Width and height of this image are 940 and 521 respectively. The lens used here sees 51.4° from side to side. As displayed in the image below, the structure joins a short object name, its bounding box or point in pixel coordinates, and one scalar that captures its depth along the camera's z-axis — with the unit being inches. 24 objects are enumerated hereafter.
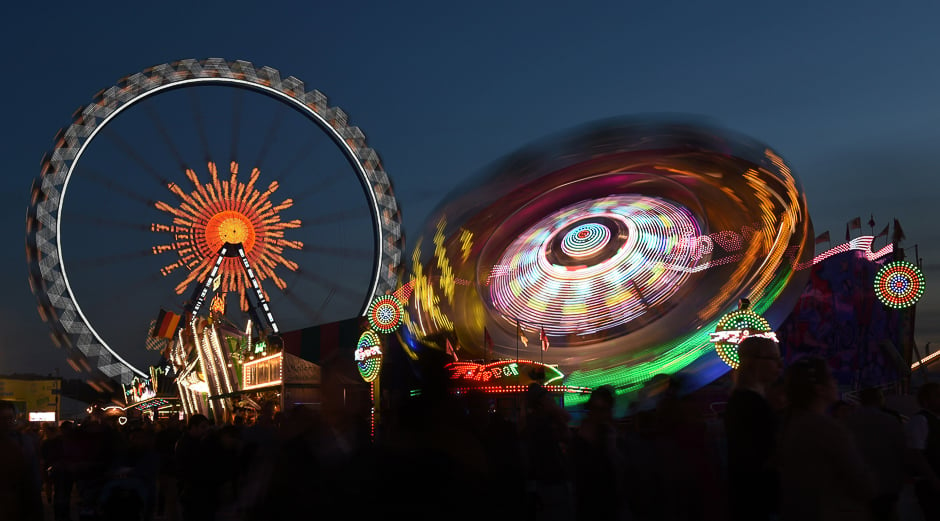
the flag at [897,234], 1288.1
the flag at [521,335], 1071.0
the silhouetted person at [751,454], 169.2
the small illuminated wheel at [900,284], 962.1
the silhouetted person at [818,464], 146.3
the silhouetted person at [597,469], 229.5
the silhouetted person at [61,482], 457.6
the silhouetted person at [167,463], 449.7
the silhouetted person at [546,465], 282.0
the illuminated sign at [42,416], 2484.0
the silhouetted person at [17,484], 199.8
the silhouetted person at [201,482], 343.3
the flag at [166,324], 1998.0
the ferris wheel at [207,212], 1202.6
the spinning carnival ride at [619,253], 848.3
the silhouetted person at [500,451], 142.6
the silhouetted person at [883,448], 241.9
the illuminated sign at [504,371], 932.6
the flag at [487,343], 1078.3
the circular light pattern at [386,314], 1056.2
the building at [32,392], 3090.6
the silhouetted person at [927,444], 256.4
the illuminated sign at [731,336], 746.2
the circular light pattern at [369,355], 1027.9
